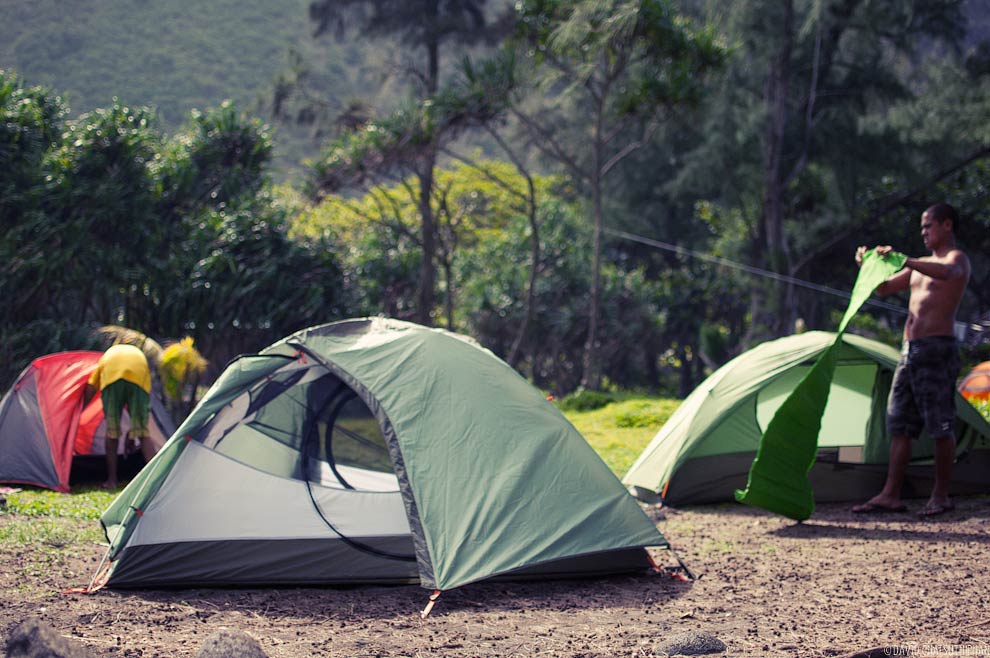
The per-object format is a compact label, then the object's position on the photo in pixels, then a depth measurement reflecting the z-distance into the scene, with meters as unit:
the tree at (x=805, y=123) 17.53
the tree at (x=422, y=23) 20.17
